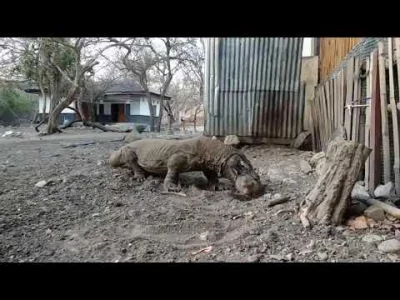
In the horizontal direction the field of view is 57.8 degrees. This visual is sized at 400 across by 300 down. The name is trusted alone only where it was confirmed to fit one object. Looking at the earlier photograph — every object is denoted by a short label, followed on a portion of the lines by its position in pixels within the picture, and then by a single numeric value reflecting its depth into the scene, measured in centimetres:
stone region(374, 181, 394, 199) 294
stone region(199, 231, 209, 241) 262
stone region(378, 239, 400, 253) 215
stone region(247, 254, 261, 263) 221
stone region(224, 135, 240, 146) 640
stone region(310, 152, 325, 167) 468
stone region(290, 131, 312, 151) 623
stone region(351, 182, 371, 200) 297
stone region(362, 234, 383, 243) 231
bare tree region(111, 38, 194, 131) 1270
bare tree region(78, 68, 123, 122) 1631
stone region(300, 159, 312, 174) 454
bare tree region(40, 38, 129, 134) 975
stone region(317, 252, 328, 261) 216
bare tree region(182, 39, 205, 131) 1362
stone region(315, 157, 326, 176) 416
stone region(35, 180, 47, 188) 394
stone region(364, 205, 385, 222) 258
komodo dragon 402
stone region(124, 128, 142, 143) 759
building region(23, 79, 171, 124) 1841
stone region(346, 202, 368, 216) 271
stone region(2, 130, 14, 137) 727
